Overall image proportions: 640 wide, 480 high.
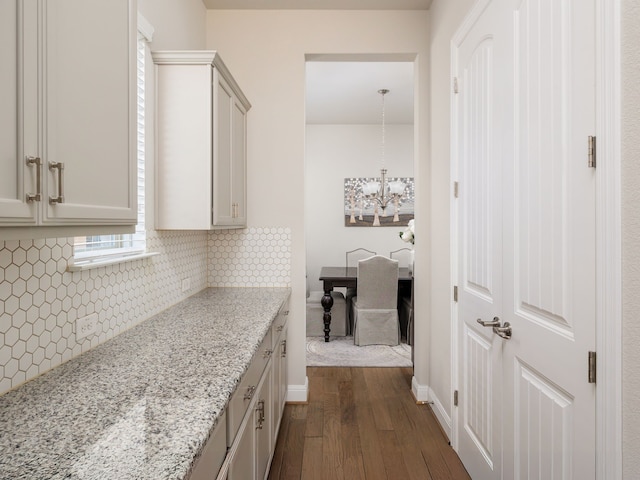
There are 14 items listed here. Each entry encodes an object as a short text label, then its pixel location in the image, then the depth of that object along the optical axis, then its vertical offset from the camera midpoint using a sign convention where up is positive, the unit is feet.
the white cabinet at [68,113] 2.65 +0.95
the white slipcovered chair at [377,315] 15.03 -2.68
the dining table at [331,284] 15.56 -1.63
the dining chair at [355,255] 20.31 -0.72
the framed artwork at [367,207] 20.57 +1.61
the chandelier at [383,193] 19.04 +2.21
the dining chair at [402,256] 20.22 -0.77
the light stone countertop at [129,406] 2.68 -1.39
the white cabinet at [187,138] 7.16 +1.74
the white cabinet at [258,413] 4.27 -2.25
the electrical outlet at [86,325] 5.01 -1.04
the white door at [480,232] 6.05 +0.12
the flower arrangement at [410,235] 12.88 +0.15
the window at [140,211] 6.13 +0.47
